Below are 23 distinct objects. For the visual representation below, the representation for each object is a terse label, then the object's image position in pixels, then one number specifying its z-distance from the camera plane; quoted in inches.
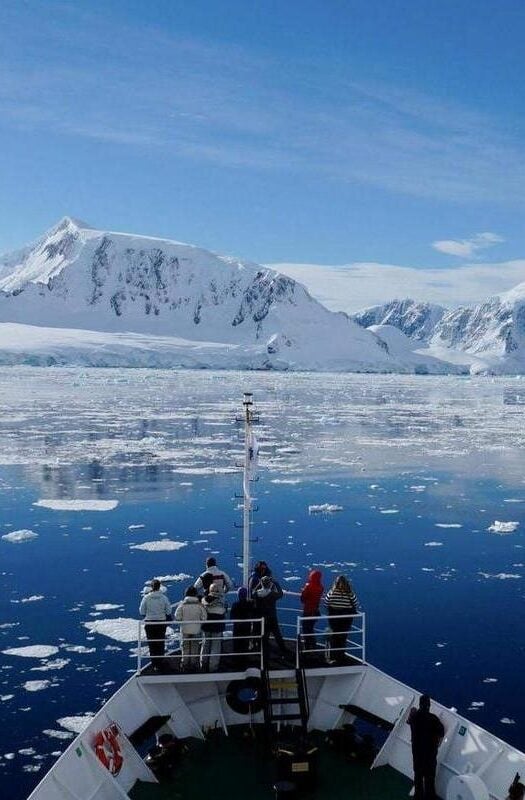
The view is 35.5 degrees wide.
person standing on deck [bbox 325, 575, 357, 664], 530.0
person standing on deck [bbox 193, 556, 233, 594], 547.8
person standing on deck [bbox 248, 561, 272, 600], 554.7
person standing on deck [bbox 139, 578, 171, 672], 514.3
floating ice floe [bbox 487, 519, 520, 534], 1074.3
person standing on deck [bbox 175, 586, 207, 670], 514.0
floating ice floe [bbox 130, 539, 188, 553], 974.4
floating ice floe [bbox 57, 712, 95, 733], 529.3
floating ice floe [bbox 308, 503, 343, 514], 1189.1
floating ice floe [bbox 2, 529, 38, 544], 988.8
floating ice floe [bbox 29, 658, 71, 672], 618.5
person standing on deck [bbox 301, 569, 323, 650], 546.6
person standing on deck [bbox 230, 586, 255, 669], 526.6
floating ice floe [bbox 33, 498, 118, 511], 1197.7
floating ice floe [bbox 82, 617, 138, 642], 687.7
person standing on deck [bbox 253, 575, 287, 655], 522.9
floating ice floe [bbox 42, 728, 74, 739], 519.2
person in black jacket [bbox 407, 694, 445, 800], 424.8
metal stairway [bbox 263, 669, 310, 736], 478.3
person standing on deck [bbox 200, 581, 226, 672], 520.4
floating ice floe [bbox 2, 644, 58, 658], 644.1
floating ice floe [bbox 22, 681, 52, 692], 585.0
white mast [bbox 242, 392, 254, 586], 590.9
